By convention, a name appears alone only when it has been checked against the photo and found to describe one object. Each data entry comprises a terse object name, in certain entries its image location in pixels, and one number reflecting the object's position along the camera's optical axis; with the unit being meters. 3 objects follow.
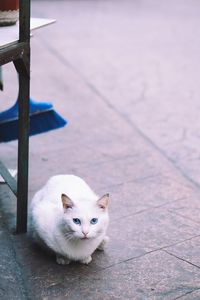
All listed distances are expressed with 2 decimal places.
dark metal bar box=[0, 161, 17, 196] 3.16
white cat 2.74
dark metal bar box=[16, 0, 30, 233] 2.78
